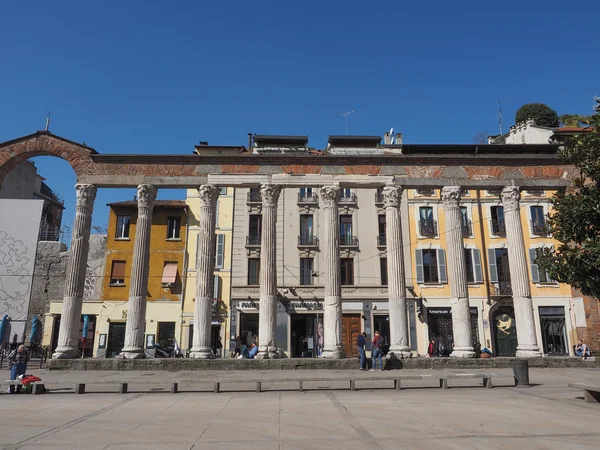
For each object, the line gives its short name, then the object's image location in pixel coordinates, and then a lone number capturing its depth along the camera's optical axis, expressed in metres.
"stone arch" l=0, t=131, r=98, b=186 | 20.17
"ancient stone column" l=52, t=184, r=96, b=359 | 18.22
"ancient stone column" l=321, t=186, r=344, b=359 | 18.45
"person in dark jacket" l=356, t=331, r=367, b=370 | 16.88
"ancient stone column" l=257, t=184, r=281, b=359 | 18.45
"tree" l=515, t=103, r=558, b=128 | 47.00
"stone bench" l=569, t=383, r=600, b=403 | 9.80
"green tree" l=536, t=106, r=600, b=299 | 11.48
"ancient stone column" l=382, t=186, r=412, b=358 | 18.45
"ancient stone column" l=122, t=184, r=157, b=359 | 18.38
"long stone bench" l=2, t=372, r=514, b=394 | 11.83
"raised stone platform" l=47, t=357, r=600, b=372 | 17.42
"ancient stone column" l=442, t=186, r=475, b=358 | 18.70
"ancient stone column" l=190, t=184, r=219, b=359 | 18.44
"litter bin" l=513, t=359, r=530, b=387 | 12.94
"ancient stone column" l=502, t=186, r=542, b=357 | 18.91
